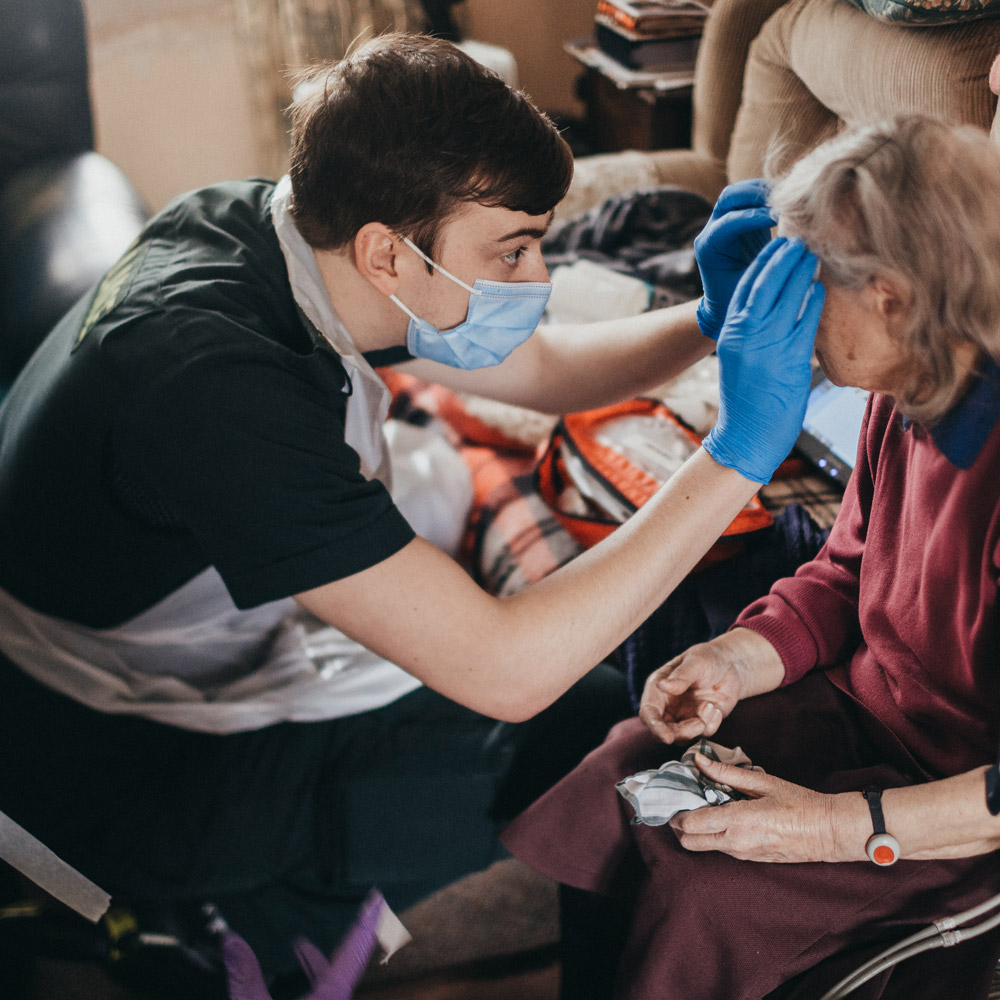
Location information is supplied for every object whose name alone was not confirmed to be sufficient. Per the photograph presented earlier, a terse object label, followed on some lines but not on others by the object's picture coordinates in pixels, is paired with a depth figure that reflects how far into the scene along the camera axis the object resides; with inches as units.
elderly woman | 28.4
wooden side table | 89.4
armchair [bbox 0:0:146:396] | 72.8
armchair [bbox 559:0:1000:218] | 49.3
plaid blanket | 53.3
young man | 34.6
